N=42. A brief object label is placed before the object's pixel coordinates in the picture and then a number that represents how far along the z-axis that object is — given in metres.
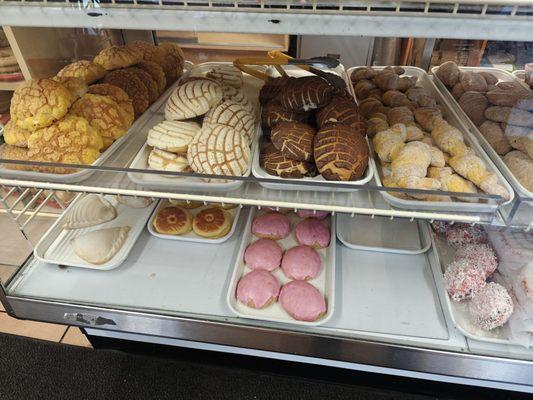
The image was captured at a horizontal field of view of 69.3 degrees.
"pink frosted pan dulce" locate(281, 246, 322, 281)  1.16
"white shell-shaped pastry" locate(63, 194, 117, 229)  1.32
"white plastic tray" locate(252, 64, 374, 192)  0.87
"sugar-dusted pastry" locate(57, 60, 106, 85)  1.19
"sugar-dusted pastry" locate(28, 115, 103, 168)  0.95
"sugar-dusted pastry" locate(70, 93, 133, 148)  1.05
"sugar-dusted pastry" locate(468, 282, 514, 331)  0.98
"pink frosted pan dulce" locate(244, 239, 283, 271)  1.18
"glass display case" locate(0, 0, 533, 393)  0.81
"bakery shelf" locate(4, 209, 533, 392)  1.02
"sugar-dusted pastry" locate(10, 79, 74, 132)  0.98
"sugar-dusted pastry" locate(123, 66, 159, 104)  1.26
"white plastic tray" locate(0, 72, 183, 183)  0.93
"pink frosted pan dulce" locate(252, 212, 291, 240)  1.28
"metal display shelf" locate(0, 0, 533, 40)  0.64
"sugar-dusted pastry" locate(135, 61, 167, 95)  1.31
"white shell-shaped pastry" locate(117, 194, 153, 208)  1.37
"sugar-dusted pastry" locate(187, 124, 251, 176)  0.94
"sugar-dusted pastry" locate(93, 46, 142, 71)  1.29
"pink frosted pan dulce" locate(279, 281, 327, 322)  1.06
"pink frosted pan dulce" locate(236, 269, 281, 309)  1.09
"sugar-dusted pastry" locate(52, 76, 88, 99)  1.10
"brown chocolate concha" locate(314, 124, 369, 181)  0.89
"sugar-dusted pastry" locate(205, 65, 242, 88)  1.30
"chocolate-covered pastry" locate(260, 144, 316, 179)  0.94
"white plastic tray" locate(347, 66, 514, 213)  0.82
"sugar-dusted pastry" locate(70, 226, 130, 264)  1.20
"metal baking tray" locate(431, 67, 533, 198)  0.86
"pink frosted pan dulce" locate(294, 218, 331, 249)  1.25
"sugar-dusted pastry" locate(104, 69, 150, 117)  1.21
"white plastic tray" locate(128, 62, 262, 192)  0.94
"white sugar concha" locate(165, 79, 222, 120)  1.12
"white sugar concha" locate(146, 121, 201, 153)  1.02
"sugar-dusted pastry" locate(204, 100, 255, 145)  1.06
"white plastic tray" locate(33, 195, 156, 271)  1.22
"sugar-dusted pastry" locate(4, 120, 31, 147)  1.00
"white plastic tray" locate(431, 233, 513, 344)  1.00
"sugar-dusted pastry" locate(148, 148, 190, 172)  1.00
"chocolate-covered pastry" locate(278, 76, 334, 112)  1.08
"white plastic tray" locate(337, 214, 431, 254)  1.24
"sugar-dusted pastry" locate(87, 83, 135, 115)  1.13
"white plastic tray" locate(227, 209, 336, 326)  1.07
